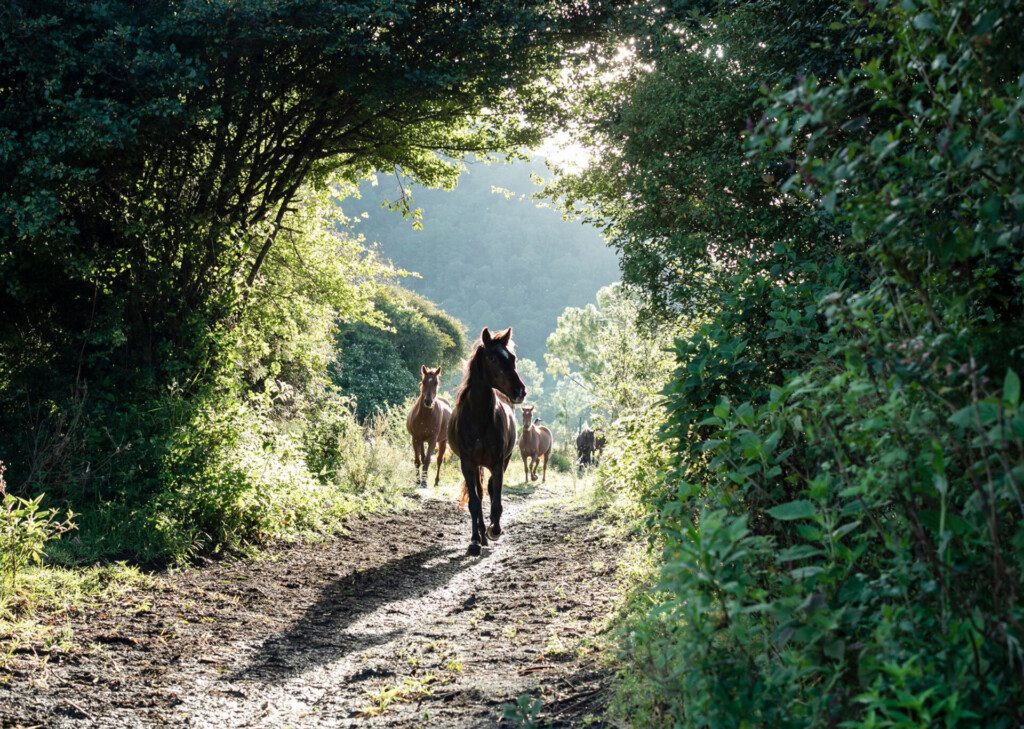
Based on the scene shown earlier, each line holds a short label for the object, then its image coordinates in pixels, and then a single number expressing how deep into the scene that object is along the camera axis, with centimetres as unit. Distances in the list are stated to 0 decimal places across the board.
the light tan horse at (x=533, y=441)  2520
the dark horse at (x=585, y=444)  2930
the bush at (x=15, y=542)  532
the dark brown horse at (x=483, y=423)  929
